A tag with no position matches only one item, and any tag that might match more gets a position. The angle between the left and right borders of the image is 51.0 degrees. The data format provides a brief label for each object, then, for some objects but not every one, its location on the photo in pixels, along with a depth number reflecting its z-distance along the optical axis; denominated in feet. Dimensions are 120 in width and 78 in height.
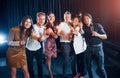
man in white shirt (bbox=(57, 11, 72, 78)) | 7.07
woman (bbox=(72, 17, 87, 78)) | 7.12
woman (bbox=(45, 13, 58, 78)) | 6.99
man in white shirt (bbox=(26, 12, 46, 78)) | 6.85
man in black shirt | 6.98
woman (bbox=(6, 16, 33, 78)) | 6.38
